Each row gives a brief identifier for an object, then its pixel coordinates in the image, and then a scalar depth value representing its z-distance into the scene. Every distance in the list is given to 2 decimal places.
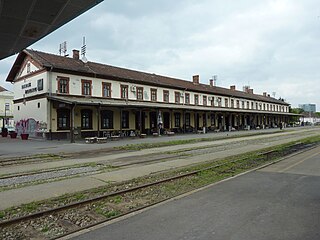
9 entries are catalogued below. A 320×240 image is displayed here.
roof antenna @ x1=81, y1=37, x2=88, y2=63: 33.95
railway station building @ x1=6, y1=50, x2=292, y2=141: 26.95
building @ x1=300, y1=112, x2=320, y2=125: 103.25
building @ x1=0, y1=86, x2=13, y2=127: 55.84
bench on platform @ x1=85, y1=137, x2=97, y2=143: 23.01
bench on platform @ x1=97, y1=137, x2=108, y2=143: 23.61
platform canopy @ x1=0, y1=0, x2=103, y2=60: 4.00
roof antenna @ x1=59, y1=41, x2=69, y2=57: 35.83
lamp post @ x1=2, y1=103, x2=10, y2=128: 56.11
